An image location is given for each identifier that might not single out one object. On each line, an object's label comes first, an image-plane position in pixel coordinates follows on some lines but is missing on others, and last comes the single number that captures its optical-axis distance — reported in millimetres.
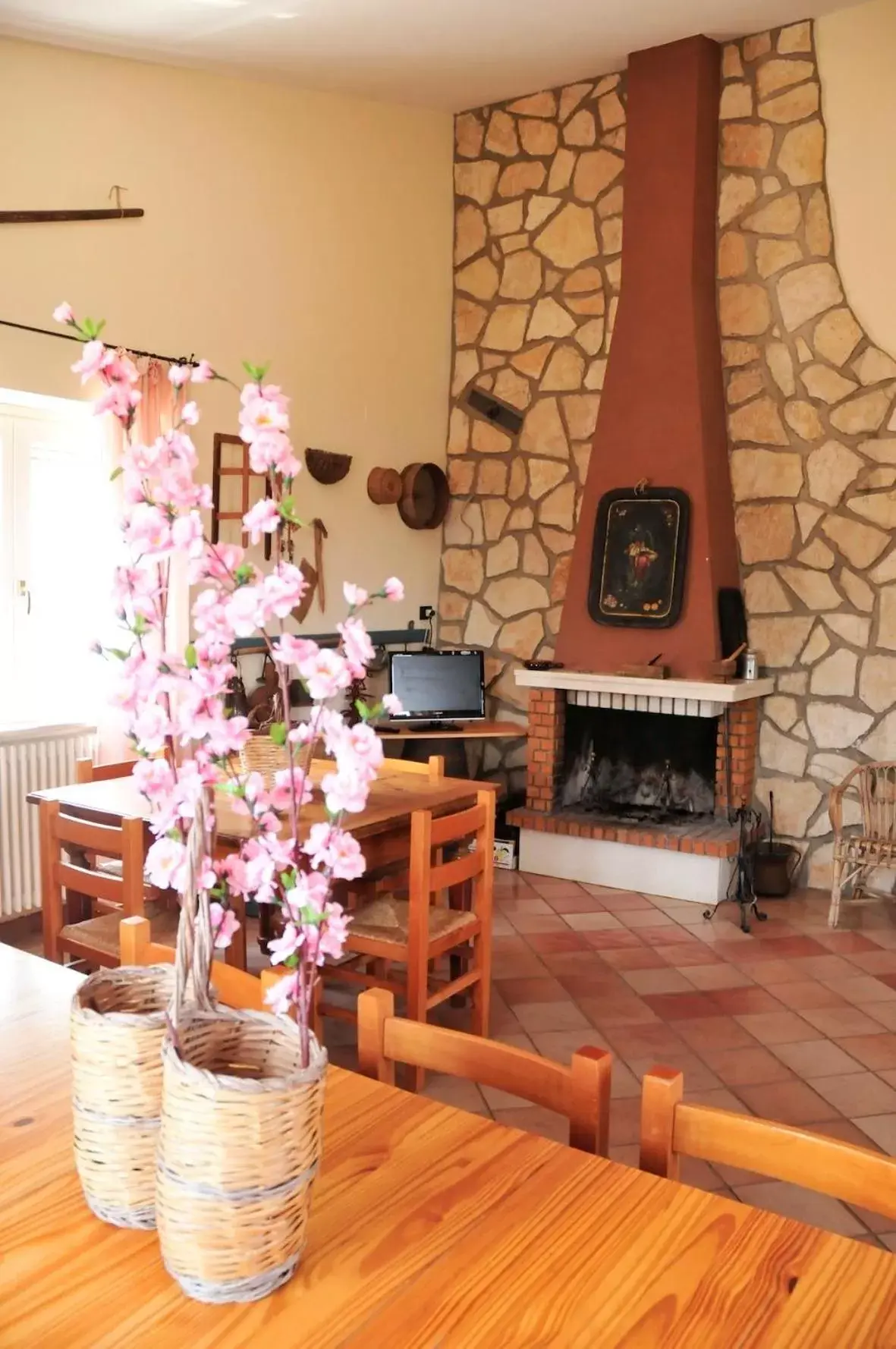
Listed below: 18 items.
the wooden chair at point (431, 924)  2768
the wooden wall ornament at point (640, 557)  4852
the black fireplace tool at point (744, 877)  4480
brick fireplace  4648
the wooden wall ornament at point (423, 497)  5457
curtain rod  3652
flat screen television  5086
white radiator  3859
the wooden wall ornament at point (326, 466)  4992
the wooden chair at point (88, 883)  2592
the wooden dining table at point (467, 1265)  890
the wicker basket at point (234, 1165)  853
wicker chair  4230
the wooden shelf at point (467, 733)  4918
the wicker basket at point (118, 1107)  959
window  3980
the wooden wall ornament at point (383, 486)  5297
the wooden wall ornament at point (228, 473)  4422
